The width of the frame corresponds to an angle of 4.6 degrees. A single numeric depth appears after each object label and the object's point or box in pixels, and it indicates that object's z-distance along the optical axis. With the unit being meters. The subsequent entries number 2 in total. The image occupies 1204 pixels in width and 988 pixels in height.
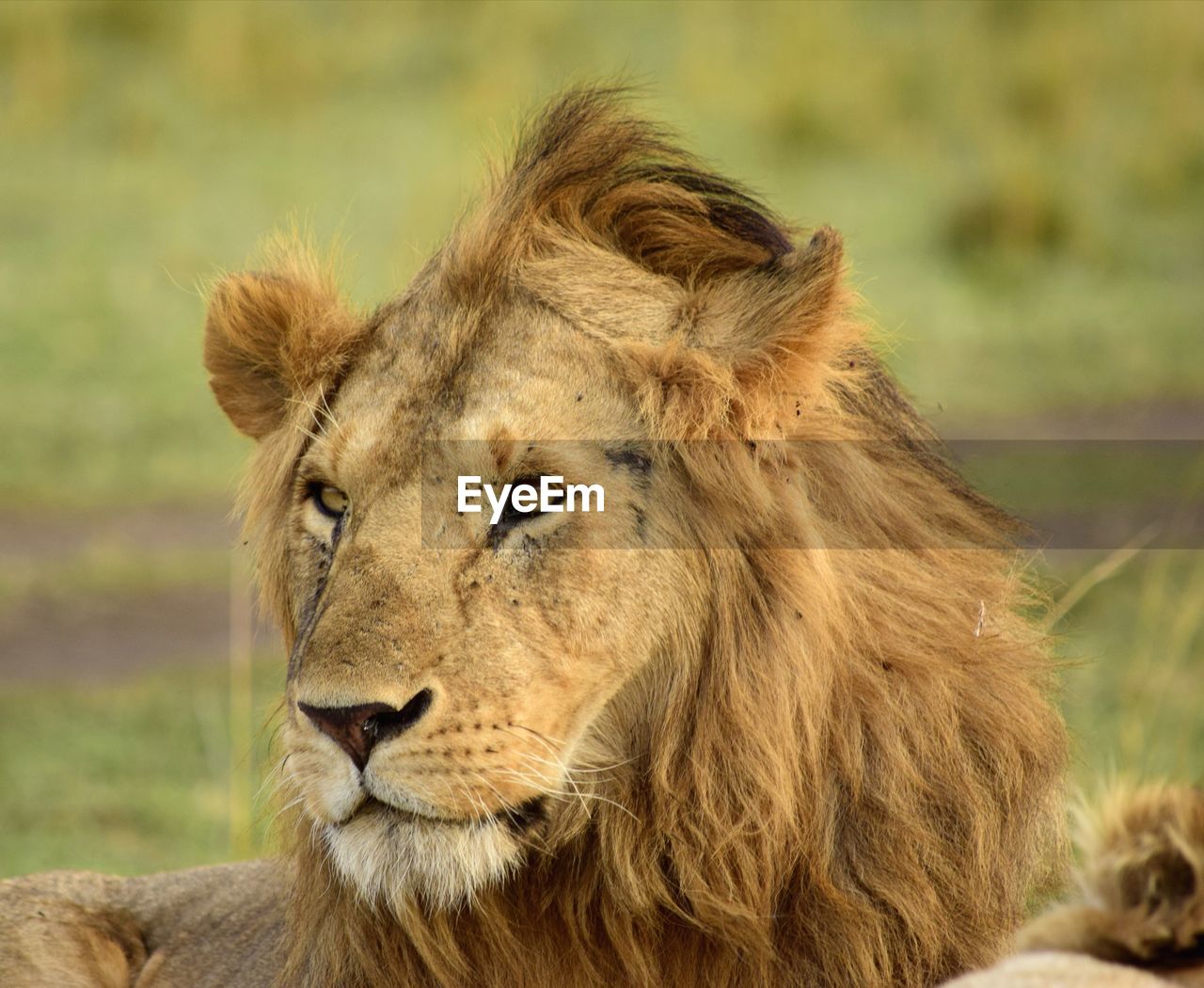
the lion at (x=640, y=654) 8.83
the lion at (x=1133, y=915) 8.51
